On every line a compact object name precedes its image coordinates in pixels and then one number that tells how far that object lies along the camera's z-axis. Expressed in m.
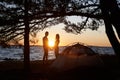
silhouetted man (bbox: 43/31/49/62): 8.31
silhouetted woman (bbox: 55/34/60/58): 8.48
